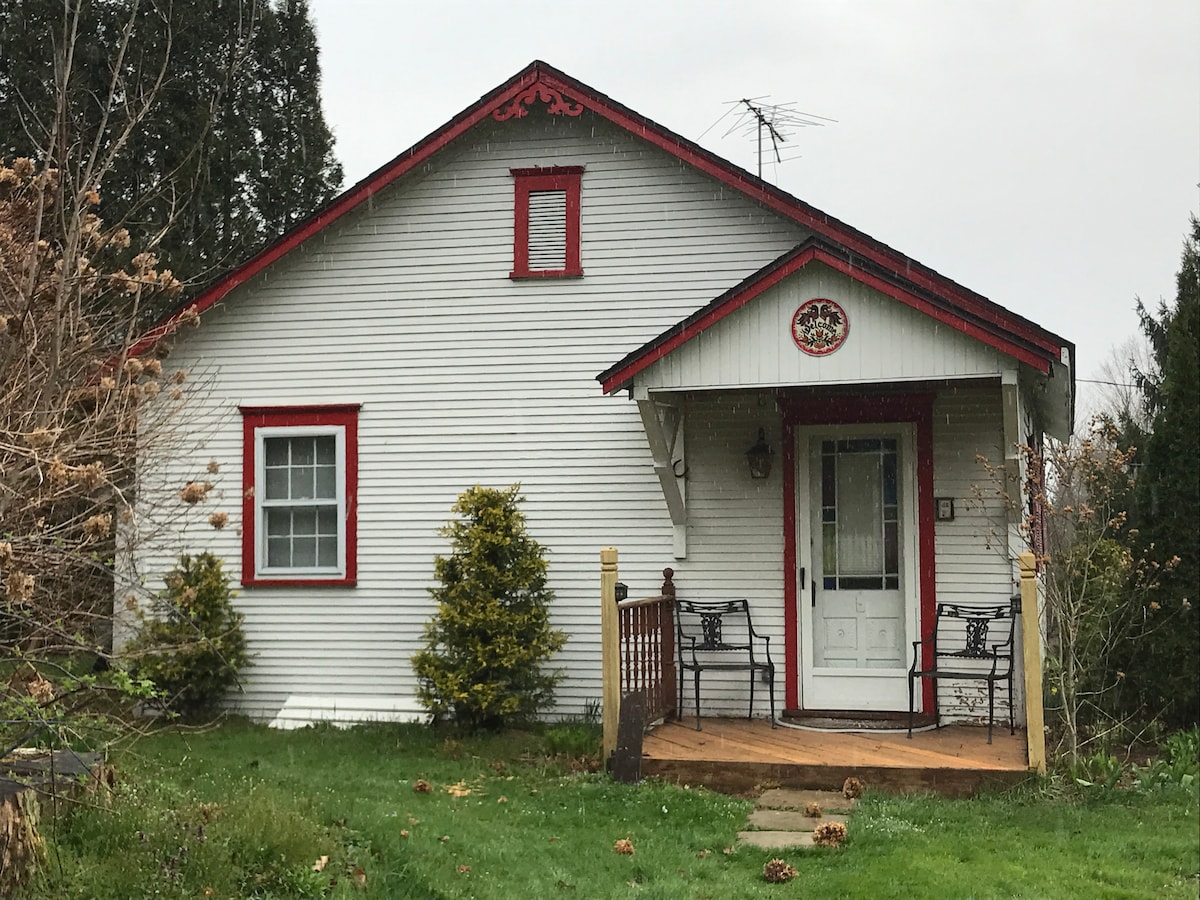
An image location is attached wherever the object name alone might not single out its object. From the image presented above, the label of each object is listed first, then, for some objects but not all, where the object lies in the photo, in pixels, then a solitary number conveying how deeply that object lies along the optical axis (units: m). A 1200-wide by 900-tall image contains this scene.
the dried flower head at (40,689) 6.01
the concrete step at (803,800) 8.16
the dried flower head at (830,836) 7.13
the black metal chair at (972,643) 9.85
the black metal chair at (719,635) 10.65
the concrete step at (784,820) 7.62
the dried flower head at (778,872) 6.55
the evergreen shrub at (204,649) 11.12
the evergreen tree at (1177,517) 10.22
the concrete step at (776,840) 7.20
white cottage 10.52
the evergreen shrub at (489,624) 10.38
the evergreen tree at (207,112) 19.52
